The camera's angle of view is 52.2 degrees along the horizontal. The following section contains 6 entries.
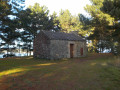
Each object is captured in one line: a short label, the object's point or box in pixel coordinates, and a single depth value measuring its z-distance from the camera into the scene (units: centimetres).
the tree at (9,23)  2072
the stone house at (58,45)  1919
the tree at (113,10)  1523
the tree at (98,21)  1905
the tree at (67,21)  4366
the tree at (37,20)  3344
